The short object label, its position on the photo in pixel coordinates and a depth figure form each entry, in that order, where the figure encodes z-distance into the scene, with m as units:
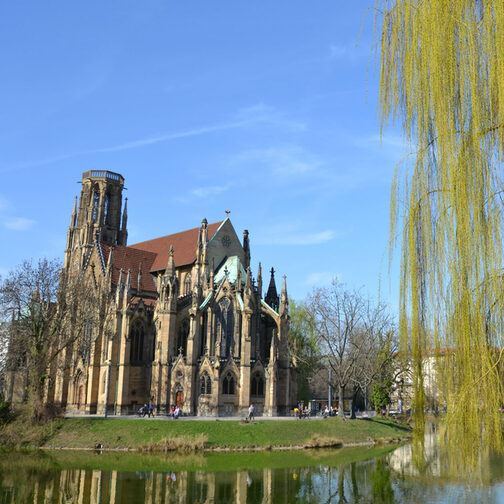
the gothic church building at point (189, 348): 54.25
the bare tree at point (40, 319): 43.69
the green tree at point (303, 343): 73.88
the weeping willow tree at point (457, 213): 8.33
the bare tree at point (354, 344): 52.00
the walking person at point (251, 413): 48.67
